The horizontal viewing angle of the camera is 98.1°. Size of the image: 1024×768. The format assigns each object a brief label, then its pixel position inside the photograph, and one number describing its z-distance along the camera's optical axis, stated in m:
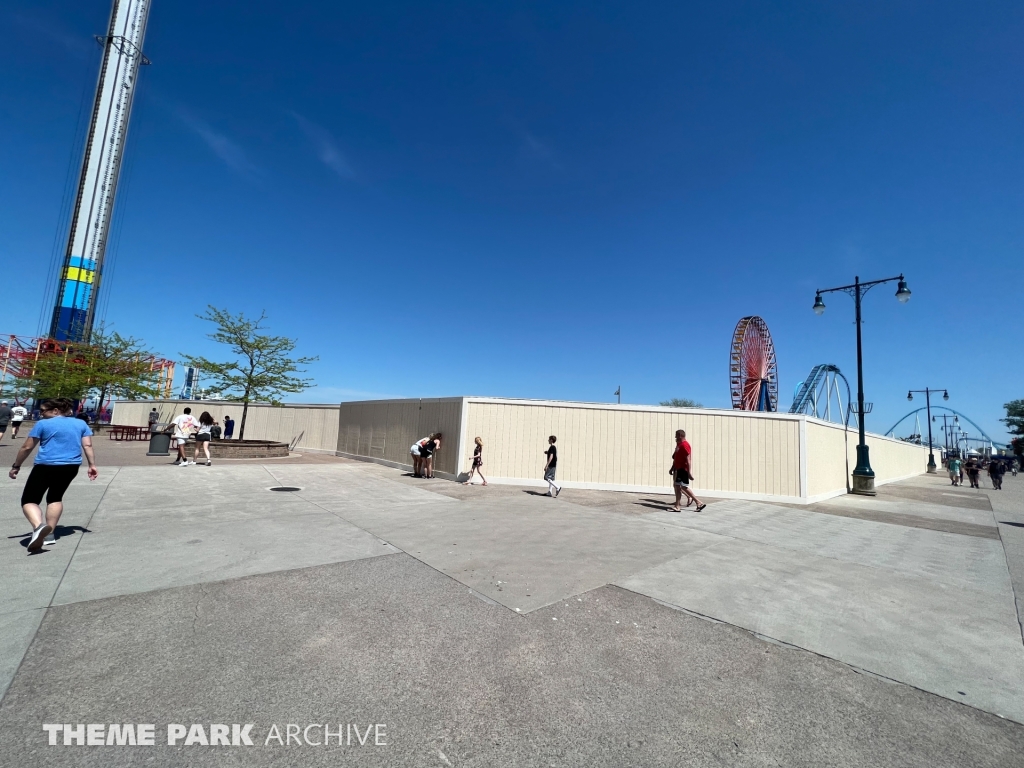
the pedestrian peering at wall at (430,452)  12.91
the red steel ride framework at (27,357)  29.36
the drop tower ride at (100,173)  45.62
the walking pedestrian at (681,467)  9.23
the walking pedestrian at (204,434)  12.95
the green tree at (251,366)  18.75
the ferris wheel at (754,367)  28.42
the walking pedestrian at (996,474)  20.17
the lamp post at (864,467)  14.42
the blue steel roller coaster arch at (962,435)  72.89
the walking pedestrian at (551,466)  10.38
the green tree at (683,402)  72.19
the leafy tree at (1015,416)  61.25
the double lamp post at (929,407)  39.58
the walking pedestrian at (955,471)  23.11
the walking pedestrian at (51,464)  4.79
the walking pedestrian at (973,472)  20.66
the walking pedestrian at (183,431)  12.64
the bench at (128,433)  23.52
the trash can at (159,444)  15.62
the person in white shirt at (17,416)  17.75
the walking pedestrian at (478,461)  11.69
